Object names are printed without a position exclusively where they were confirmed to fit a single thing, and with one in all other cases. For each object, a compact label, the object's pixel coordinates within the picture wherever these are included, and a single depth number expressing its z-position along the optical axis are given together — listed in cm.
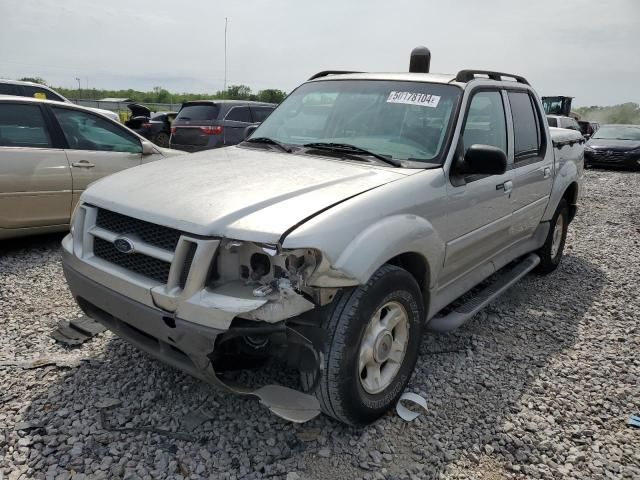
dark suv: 1015
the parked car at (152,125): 1333
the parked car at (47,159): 477
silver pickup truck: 222
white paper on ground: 284
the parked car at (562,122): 1621
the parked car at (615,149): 1538
